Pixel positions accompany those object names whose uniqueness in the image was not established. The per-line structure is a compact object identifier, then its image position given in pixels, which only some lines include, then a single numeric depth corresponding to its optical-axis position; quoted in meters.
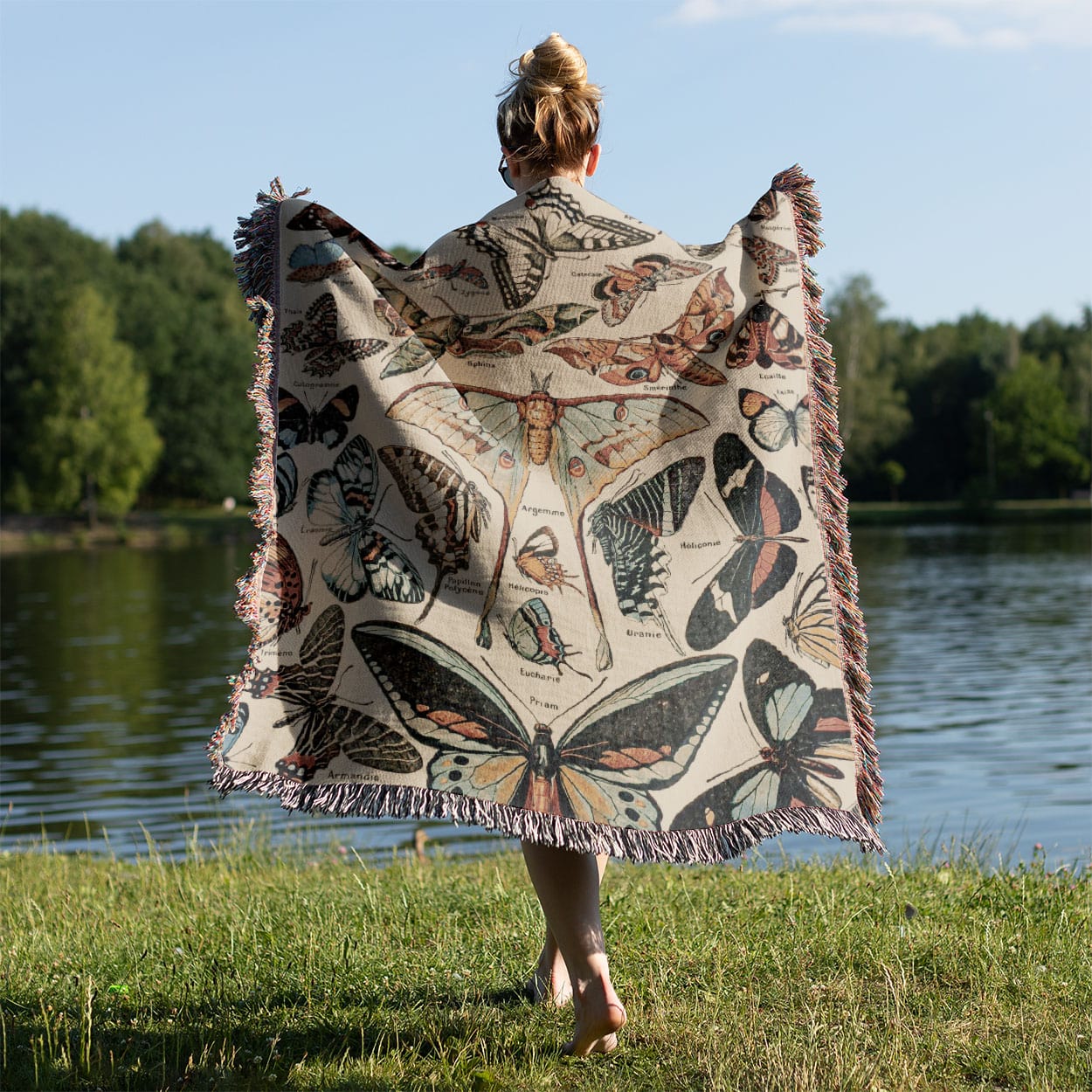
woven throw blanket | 2.91
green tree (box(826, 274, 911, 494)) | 64.50
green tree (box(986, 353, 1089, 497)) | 66.25
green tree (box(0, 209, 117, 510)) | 51.34
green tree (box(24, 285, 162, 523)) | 49.34
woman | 2.83
